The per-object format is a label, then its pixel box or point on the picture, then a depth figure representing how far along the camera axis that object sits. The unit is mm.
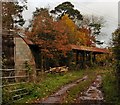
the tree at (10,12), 33938
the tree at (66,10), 59341
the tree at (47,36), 33719
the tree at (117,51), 12883
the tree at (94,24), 65844
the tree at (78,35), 46656
